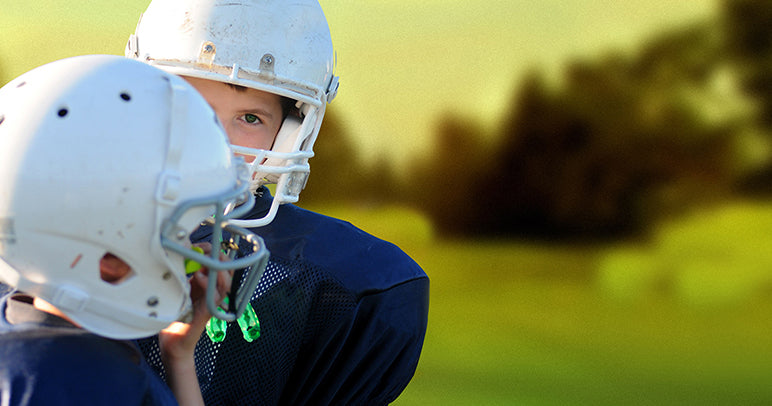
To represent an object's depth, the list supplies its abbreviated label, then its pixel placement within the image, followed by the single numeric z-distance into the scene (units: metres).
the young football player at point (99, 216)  2.17
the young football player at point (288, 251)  2.56
